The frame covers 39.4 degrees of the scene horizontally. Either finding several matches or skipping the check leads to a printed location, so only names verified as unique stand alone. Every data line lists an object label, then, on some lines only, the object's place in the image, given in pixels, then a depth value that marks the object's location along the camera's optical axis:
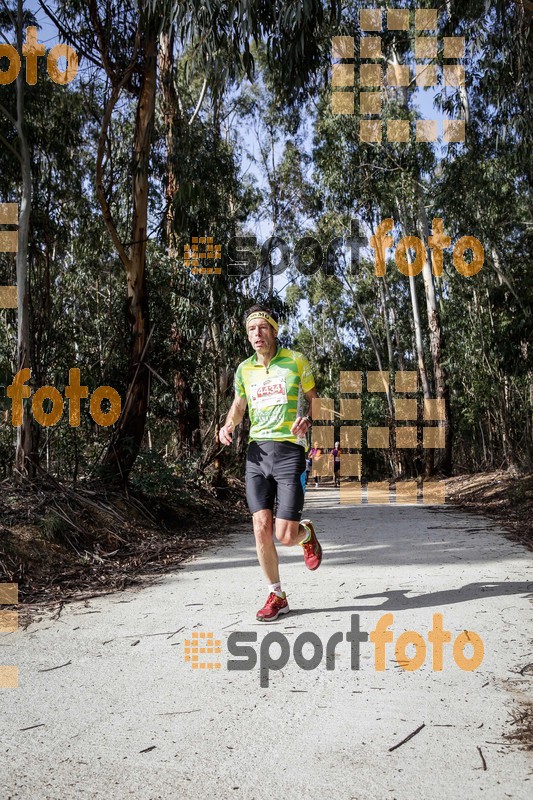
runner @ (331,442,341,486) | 28.52
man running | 4.46
